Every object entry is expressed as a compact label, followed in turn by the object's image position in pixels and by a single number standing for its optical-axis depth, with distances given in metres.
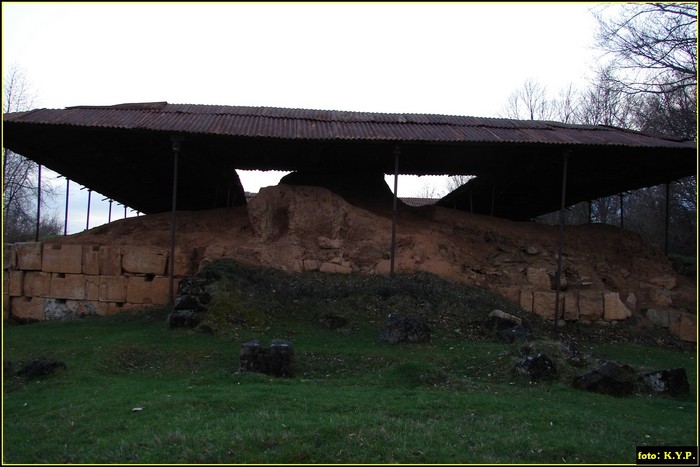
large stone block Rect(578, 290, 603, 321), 15.25
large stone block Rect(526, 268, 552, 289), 15.95
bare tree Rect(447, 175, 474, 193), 49.02
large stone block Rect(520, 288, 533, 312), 15.38
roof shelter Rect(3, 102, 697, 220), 14.57
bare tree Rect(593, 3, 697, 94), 17.72
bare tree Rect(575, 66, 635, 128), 29.98
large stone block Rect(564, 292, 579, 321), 15.22
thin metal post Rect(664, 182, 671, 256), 17.78
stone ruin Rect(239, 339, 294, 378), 9.45
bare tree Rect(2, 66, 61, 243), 30.14
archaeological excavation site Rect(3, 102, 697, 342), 14.97
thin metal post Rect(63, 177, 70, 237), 19.82
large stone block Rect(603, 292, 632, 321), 15.24
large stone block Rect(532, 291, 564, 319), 15.28
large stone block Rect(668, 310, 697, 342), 15.12
